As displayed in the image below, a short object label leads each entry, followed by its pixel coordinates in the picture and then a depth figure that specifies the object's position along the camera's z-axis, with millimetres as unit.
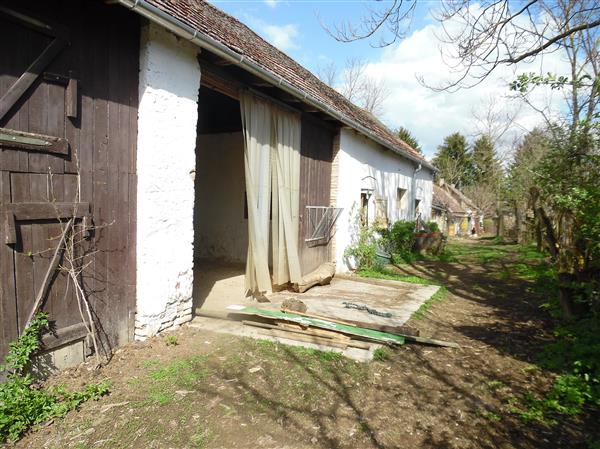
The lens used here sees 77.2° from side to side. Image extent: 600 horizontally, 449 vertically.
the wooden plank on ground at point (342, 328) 4691
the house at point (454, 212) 29625
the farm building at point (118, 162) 3178
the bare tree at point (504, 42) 5309
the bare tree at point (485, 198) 35625
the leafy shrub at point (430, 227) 15672
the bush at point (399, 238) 12110
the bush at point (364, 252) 10234
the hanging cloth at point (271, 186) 6180
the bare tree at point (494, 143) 32125
